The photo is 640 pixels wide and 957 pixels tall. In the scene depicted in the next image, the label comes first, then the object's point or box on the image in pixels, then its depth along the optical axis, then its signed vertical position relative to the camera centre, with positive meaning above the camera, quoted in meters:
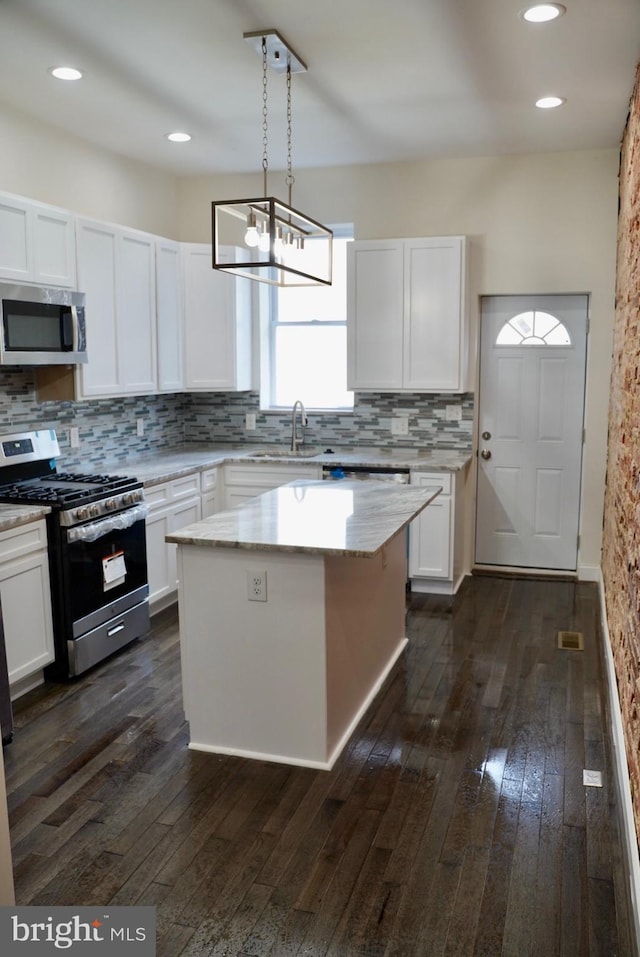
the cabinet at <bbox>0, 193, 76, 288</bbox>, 3.70 +0.67
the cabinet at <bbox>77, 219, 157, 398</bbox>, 4.37 +0.42
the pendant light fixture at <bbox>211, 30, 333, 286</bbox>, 2.92 +0.61
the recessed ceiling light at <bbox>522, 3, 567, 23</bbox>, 2.86 +1.34
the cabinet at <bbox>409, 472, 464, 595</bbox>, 5.07 -1.03
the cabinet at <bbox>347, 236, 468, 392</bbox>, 5.17 +0.42
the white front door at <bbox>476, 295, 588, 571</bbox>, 5.38 -0.35
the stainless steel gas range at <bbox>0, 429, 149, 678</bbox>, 3.71 -0.83
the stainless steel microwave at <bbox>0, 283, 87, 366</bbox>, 3.67 +0.27
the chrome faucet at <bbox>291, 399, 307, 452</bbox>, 5.77 -0.38
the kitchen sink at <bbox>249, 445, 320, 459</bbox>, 5.68 -0.54
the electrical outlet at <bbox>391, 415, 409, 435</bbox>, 5.70 -0.33
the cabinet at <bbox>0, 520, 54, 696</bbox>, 3.43 -0.98
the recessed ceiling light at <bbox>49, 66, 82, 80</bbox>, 3.53 +1.38
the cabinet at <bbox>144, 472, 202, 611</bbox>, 4.61 -0.87
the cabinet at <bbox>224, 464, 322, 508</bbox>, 5.37 -0.68
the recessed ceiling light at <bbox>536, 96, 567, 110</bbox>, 3.96 +1.39
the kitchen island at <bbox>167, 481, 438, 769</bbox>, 2.91 -0.95
